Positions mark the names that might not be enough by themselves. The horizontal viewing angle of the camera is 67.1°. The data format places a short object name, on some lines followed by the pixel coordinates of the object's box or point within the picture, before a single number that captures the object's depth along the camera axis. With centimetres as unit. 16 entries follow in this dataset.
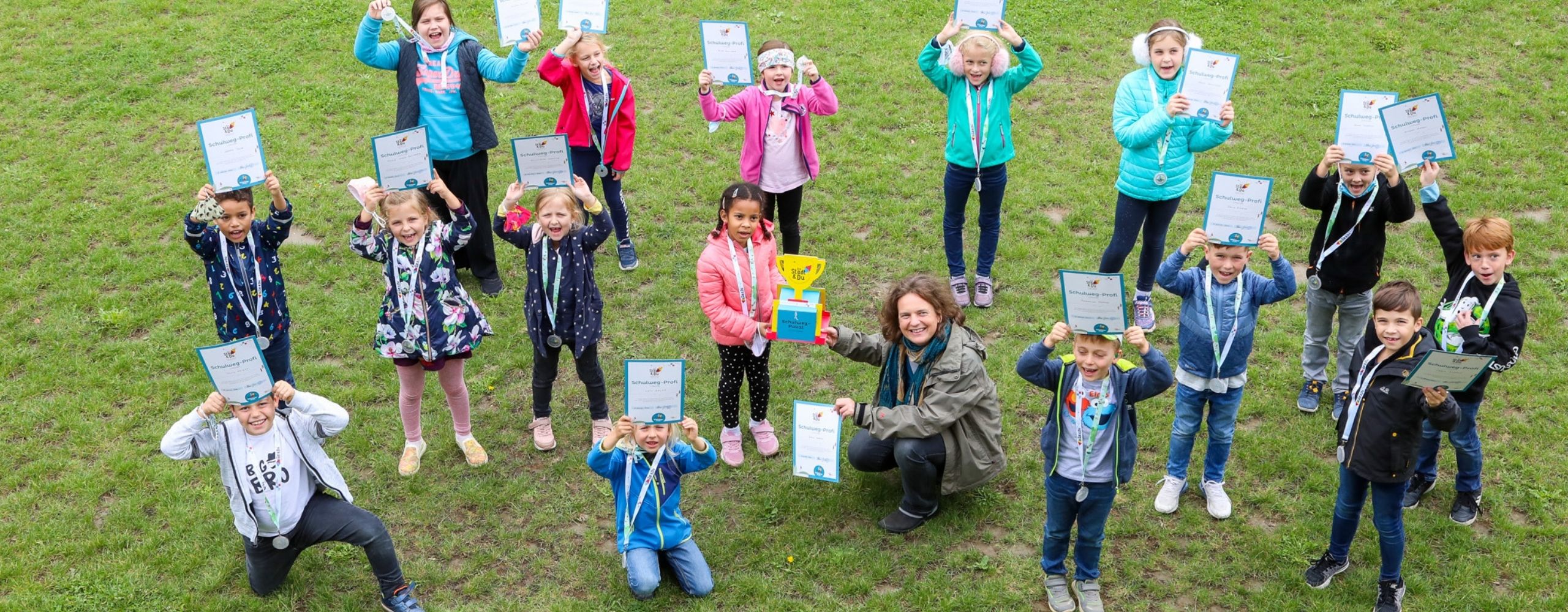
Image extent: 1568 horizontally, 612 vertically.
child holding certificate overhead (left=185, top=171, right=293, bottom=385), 645
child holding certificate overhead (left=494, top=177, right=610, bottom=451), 660
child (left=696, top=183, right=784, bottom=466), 655
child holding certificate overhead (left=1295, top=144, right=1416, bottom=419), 671
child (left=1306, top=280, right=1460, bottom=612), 546
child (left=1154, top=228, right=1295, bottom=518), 605
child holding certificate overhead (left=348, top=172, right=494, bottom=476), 652
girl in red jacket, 822
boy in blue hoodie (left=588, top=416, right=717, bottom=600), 588
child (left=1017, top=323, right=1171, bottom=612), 543
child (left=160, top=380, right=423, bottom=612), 570
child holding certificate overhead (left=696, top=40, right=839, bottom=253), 788
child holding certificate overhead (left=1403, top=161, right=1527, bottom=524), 604
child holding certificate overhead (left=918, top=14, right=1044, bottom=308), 776
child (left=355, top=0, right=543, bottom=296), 794
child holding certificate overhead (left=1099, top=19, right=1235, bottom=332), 729
